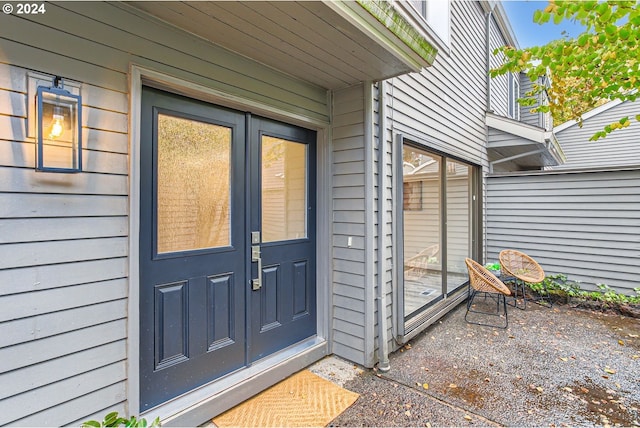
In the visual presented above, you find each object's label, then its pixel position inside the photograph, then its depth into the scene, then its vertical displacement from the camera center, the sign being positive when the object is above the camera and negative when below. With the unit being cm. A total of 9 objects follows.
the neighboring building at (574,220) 432 -4
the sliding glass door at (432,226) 351 -11
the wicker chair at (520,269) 435 -79
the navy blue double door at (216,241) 191 -17
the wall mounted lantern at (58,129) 140 +42
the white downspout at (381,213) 279 +4
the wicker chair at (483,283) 358 -79
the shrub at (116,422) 133 -91
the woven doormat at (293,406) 204 -136
